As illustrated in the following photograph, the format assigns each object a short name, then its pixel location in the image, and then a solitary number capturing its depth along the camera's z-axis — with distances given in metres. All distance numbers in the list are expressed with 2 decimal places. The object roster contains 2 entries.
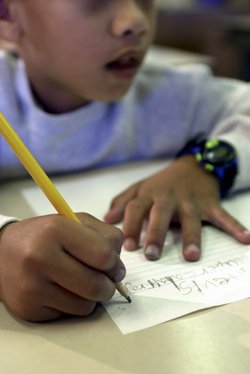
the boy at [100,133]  0.28
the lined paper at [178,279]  0.30
